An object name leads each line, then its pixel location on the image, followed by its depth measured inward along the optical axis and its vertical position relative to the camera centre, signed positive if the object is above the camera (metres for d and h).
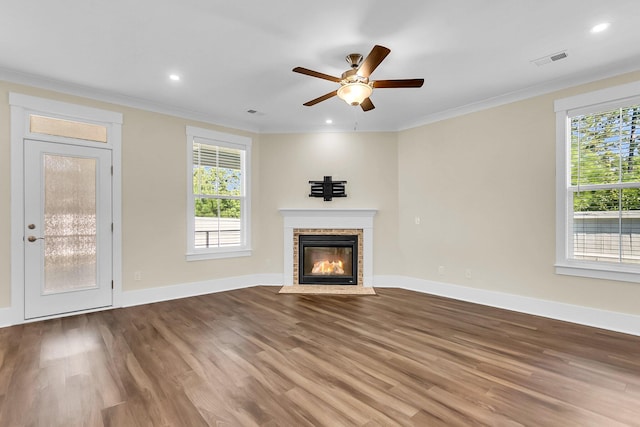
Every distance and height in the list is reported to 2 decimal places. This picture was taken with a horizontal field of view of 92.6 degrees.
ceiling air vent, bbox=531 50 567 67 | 2.93 +1.53
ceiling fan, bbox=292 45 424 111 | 2.62 +1.19
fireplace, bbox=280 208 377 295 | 5.15 -0.48
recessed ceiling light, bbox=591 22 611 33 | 2.46 +1.52
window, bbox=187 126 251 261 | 4.69 +0.30
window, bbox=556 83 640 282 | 3.16 +0.32
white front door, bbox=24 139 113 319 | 3.45 -0.18
